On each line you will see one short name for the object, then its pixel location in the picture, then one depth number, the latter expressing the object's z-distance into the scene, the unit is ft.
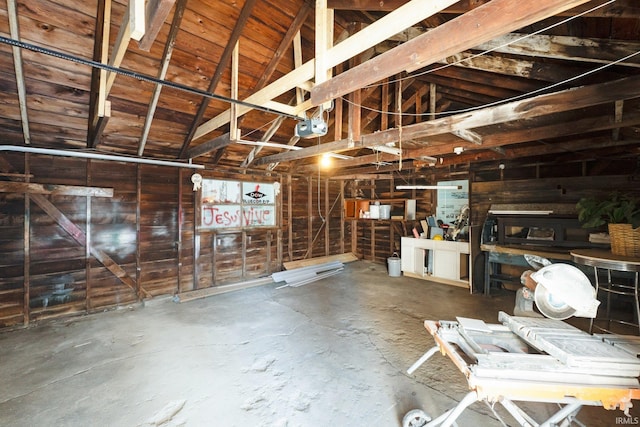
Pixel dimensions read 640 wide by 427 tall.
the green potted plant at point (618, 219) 8.80
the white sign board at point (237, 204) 17.51
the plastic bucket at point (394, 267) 20.58
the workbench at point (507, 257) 13.55
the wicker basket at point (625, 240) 8.71
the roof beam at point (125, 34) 5.26
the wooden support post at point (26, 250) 12.01
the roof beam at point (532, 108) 6.95
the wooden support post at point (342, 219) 25.55
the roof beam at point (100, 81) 8.58
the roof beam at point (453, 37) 4.24
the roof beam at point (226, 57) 9.66
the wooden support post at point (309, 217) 22.95
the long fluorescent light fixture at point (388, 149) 12.94
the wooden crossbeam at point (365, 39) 5.13
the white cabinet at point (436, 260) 17.81
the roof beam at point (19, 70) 7.96
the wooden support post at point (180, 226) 16.12
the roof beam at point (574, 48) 6.72
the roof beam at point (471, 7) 5.72
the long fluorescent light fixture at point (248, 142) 11.85
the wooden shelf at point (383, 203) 22.34
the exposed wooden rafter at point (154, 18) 5.08
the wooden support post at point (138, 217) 14.79
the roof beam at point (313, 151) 12.37
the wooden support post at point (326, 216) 24.25
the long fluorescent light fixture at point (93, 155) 11.43
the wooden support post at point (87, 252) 13.41
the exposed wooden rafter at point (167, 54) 8.94
